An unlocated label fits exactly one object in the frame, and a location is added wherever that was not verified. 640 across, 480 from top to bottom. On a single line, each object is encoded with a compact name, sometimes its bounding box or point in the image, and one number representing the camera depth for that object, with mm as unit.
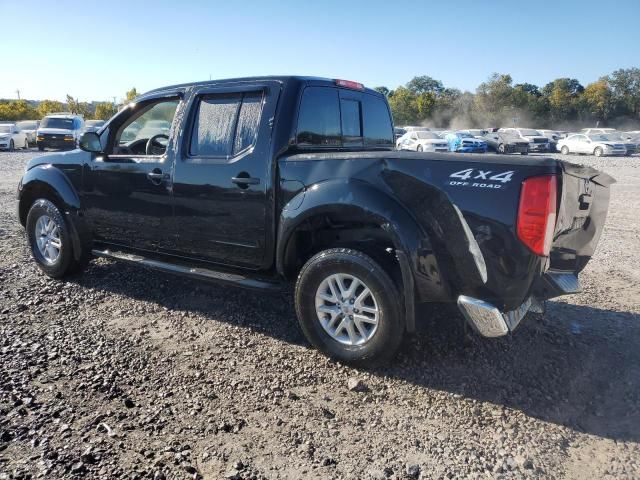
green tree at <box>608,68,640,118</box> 71062
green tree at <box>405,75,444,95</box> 85331
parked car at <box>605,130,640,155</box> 32625
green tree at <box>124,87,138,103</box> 66044
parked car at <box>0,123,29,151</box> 25500
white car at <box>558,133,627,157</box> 31438
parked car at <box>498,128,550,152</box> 33312
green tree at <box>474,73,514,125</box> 69688
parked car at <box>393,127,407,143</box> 35969
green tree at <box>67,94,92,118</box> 60391
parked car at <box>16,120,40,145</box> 27706
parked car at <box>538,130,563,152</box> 35906
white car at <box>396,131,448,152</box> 27797
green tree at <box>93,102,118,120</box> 54781
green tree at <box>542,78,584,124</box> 70188
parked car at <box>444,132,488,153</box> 29219
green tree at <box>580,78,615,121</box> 70750
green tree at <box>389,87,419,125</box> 68562
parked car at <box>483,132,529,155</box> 31328
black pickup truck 2982
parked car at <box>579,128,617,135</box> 39741
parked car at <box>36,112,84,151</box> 23797
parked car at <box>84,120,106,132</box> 26189
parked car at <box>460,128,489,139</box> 33462
